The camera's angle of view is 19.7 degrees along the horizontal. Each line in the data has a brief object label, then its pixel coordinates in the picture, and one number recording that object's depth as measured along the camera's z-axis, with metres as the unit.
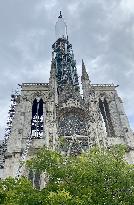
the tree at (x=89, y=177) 14.28
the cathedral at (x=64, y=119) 30.95
